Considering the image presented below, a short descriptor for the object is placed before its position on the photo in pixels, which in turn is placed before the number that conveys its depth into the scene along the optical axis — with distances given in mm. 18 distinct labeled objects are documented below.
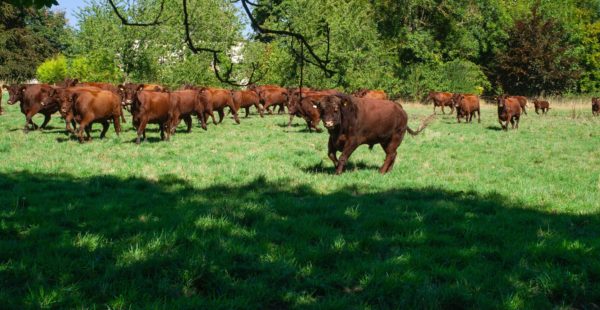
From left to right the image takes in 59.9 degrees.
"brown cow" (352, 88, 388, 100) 28450
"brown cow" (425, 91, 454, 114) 34250
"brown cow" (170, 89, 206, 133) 16288
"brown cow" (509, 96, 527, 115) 31770
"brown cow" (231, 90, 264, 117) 24703
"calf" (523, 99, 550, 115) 35594
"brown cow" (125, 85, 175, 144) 14555
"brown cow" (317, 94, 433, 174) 9719
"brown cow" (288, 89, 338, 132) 18797
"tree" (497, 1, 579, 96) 50156
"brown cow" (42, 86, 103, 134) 15209
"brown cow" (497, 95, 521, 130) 21609
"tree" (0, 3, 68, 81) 54000
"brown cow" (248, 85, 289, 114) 27578
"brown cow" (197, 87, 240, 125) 20000
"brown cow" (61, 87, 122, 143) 14227
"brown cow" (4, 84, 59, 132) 16719
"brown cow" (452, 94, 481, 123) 25875
